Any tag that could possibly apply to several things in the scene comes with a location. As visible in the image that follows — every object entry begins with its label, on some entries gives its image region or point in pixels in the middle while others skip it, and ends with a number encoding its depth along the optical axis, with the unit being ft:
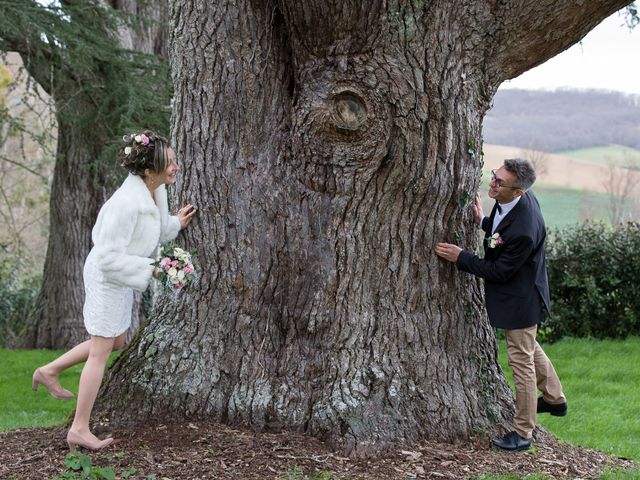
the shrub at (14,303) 48.01
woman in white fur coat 16.15
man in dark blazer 17.34
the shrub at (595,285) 39.17
